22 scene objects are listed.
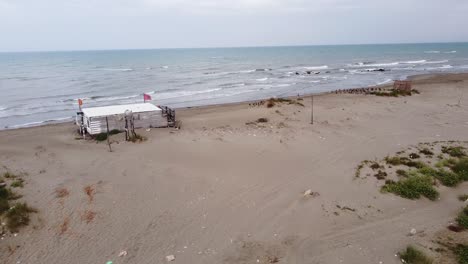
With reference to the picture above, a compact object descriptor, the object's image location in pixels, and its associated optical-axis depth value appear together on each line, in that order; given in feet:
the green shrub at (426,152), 49.47
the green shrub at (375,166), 45.23
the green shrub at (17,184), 41.73
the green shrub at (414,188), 37.35
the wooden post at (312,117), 70.05
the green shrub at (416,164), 44.73
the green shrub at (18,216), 32.55
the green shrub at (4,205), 35.22
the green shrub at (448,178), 39.87
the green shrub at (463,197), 36.55
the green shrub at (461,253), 26.14
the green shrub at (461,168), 41.39
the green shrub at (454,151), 48.44
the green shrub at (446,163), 44.68
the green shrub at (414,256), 26.22
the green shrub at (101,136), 60.69
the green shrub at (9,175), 44.86
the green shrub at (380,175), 42.19
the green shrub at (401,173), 42.32
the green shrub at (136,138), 58.95
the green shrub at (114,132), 63.32
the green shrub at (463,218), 31.45
